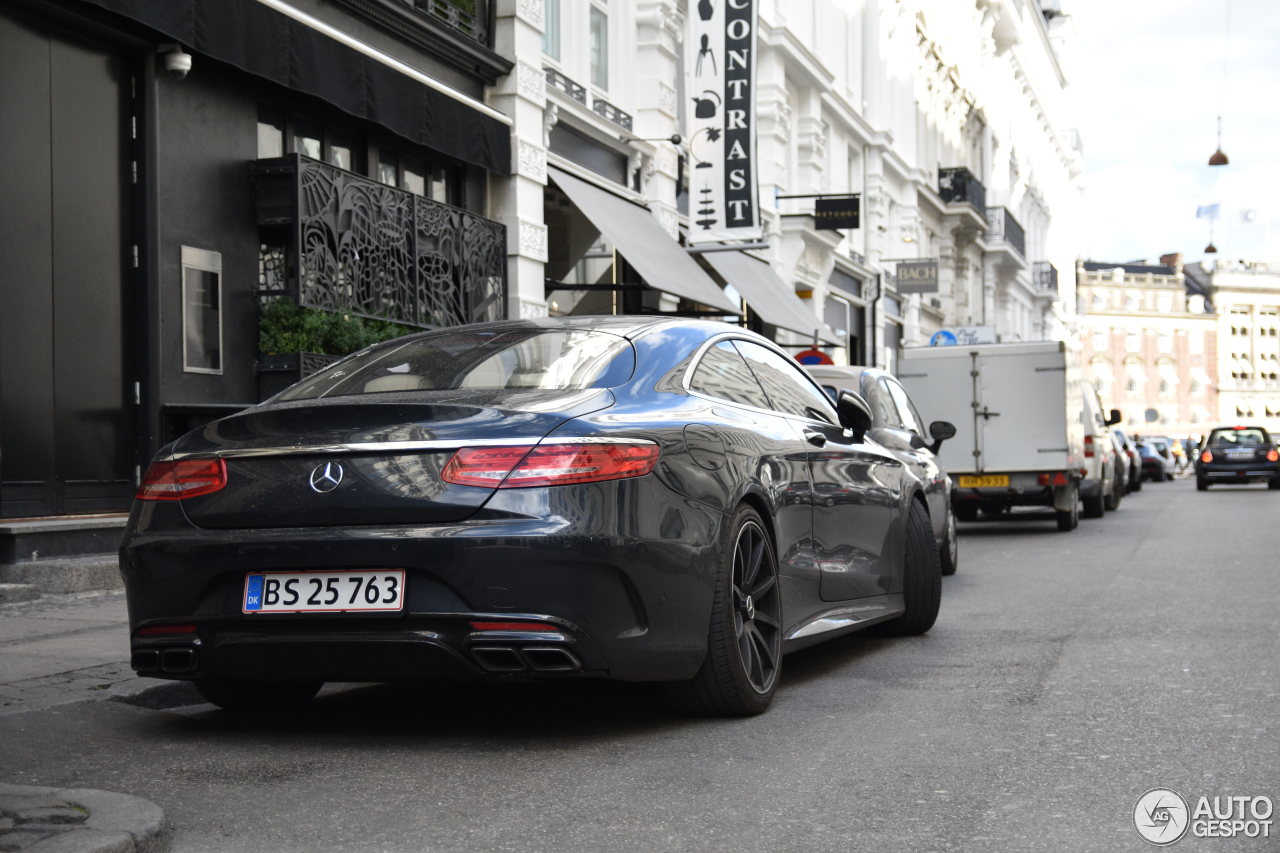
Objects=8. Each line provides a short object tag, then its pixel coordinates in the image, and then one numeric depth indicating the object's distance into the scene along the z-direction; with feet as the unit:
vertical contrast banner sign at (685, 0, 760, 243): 74.13
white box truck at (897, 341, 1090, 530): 64.34
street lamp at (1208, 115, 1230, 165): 208.44
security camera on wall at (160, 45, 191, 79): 37.52
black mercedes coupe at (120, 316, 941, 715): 16.02
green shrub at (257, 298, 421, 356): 41.34
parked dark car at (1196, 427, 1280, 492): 126.21
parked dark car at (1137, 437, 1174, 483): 171.22
